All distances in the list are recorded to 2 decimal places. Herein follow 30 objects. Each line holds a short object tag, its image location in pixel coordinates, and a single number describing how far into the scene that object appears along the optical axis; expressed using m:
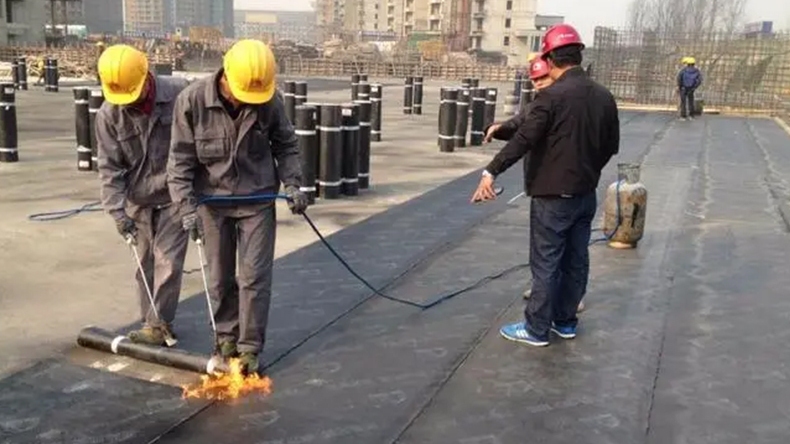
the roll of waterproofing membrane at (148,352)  4.18
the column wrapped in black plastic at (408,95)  23.30
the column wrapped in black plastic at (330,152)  9.20
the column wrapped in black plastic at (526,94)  21.21
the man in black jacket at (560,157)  4.48
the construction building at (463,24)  98.25
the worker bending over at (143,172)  4.24
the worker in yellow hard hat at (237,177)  3.93
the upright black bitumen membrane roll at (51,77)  26.89
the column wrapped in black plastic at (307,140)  8.98
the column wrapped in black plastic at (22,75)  27.00
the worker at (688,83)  23.80
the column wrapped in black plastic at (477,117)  15.78
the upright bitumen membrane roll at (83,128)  10.34
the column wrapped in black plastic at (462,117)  15.11
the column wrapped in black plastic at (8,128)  11.02
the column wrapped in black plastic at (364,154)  10.17
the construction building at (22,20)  58.22
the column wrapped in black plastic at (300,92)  14.66
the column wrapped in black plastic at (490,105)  17.16
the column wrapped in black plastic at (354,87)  19.90
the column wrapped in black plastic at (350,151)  9.54
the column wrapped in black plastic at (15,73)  26.89
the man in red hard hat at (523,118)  4.76
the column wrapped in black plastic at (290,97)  16.09
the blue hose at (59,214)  7.83
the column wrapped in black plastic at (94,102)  9.95
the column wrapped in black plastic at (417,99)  23.11
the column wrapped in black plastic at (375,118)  15.85
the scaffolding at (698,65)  30.42
